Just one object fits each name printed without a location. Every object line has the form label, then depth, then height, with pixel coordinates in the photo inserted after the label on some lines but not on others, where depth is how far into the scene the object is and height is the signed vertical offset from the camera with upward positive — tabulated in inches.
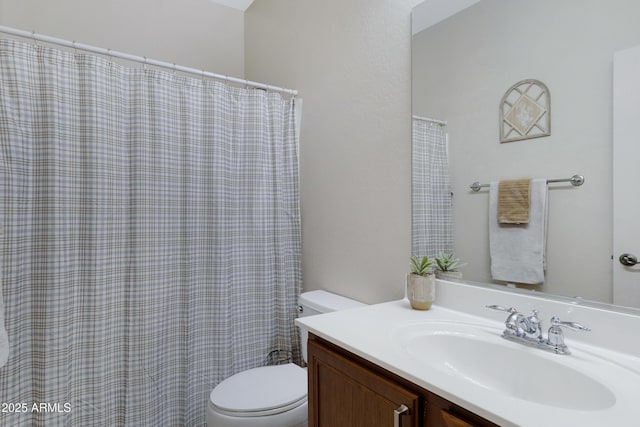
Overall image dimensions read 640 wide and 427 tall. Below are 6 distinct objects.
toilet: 51.8 -30.8
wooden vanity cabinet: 29.5 -19.1
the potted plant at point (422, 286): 49.5 -11.9
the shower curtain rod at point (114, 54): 53.1 +26.6
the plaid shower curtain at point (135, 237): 53.7 -5.7
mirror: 36.2 +12.1
